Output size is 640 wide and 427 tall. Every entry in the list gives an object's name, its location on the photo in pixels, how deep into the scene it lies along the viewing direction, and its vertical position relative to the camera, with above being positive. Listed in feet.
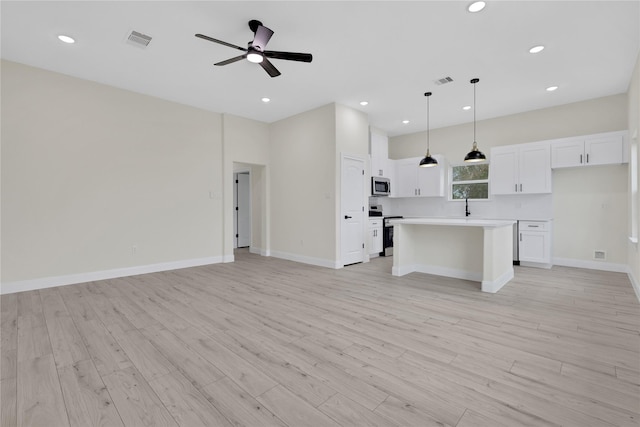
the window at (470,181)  21.50 +2.00
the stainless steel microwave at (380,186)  21.73 +1.71
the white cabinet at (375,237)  20.67 -2.16
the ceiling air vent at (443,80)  14.42 +6.55
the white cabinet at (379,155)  22.09 +4.22
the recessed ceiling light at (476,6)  8.98 +6.47
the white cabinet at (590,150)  15.58 +3.24
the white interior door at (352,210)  18.20 -0.16
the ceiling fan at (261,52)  9.70 +5.48
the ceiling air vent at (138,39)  10.75 +6.58
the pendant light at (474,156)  14.71 +2.65
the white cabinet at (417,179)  22.30 +2.32
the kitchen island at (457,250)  12.51 -2.21
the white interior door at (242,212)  26.94 -0.36
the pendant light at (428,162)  16.56 +2.64
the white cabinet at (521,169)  17.83 +2.49
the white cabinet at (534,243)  17.24 -2.26
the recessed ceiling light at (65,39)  10.85 +6.62
